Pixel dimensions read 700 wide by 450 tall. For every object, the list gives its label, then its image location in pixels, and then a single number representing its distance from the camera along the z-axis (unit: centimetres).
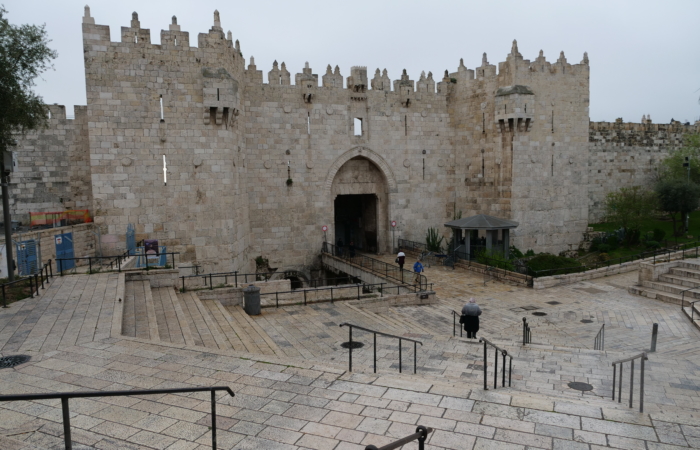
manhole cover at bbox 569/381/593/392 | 881
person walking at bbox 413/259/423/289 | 1850
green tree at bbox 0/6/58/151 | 1205
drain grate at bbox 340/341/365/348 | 1123
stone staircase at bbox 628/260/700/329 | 1623
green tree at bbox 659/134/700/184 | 3014
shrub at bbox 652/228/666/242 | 2569
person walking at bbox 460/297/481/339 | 1252
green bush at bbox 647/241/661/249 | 2467
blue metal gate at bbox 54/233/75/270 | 1645
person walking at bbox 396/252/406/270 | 2140
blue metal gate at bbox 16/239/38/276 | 1446
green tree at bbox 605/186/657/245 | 2545
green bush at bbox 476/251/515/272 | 2108
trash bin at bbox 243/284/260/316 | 1431
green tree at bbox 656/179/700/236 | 2575
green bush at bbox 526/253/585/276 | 2012
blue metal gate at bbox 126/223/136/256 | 1825
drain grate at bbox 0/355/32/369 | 743
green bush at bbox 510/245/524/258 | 2415
